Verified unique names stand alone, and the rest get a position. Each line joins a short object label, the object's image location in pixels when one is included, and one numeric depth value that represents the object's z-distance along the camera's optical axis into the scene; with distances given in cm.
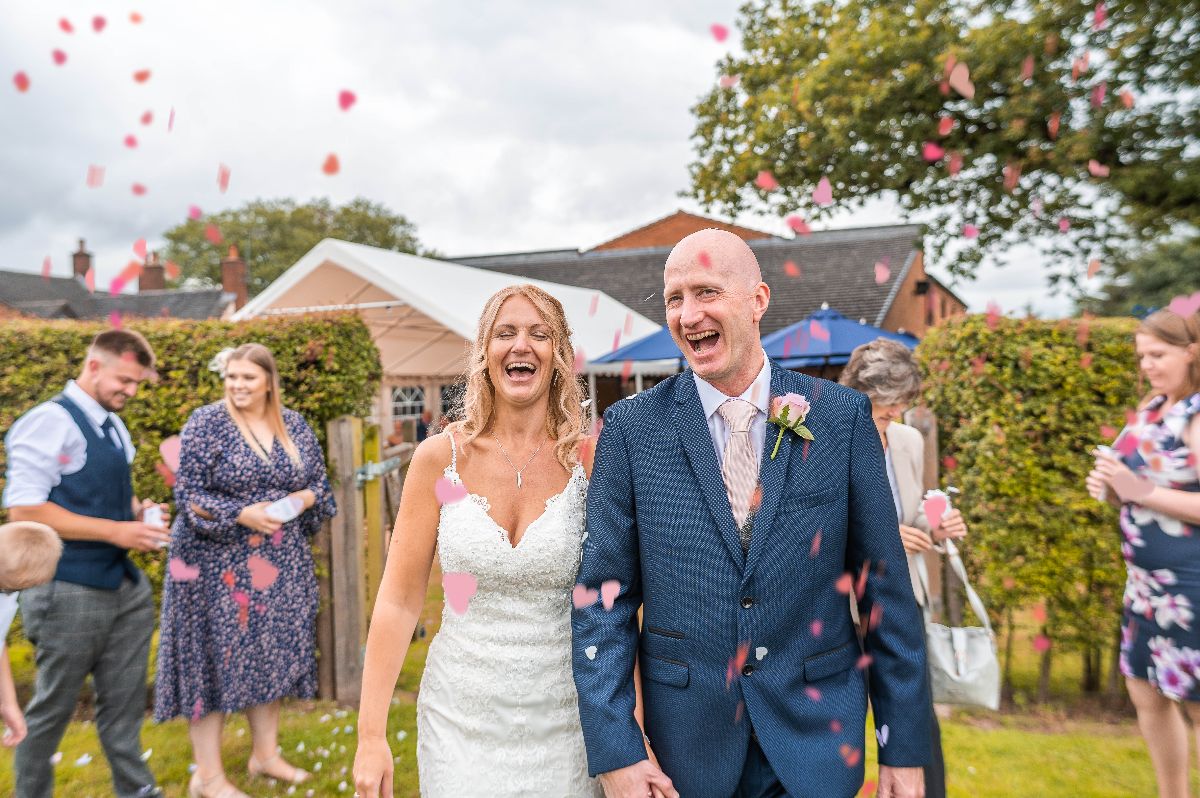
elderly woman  291
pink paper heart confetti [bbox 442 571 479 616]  222
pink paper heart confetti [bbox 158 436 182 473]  495
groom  182
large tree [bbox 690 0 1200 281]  899
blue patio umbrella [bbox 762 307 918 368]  858
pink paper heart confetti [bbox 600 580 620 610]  192
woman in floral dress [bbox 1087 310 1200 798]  311
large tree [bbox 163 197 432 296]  4306
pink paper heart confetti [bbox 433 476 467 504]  225
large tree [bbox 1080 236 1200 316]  3164
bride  216
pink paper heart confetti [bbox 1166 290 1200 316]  325
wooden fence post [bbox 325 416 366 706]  498
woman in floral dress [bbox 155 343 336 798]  363
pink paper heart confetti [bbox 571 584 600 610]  194
